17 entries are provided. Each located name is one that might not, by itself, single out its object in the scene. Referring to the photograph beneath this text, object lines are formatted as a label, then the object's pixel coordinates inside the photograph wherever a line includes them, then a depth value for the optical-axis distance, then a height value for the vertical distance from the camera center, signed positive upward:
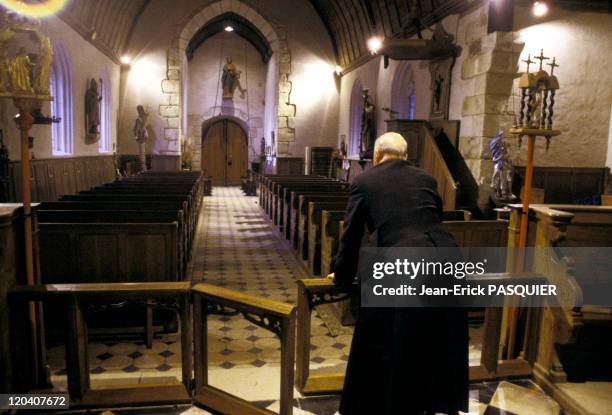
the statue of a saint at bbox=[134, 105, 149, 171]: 15.30 +0.59
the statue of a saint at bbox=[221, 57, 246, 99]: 19.80 +3.04
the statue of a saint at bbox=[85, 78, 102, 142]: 11.88 +0.93
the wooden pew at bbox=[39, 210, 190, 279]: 4.78 -0.67
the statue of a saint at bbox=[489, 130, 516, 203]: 6.91 -0.14
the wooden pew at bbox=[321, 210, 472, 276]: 5.37 -0.85
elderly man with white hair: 2.27 -0.81
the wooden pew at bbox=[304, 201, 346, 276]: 6.26 -1.00
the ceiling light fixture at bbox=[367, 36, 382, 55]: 8.68 +2.05
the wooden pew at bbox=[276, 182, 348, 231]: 8.72 -0.62
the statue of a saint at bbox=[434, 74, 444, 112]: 9.30 +1.31
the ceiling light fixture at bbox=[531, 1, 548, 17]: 7.37 +2.35
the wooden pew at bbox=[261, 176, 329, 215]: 10.78 -0.67
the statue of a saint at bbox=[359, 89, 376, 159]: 12.63 +0.89
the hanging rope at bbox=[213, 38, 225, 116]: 20.50 +3.57
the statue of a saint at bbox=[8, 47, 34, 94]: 2.75 +0.42
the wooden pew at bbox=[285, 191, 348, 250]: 7.15 -0.78
